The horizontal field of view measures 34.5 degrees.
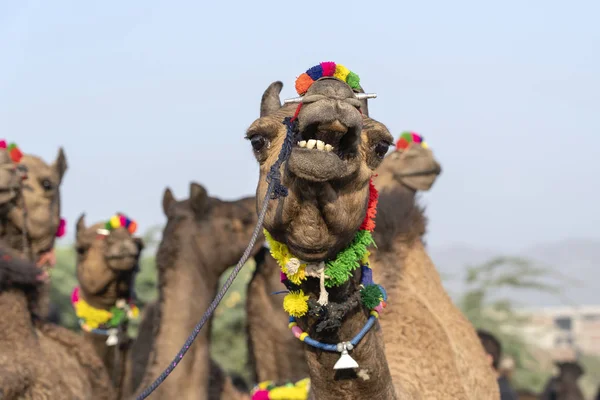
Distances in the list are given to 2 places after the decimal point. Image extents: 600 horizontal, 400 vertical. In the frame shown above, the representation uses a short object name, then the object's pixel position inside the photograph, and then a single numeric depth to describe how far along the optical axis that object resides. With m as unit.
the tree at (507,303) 20.73
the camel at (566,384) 11.70
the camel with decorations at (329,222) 2.80
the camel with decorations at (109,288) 7.77
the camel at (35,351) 5.44
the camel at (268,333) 7.71
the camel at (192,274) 6.86
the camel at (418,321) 4.48
